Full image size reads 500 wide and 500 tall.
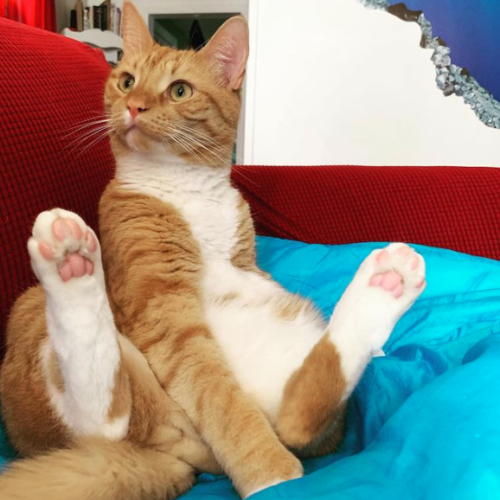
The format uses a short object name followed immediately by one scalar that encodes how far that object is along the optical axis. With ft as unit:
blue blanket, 1.90
